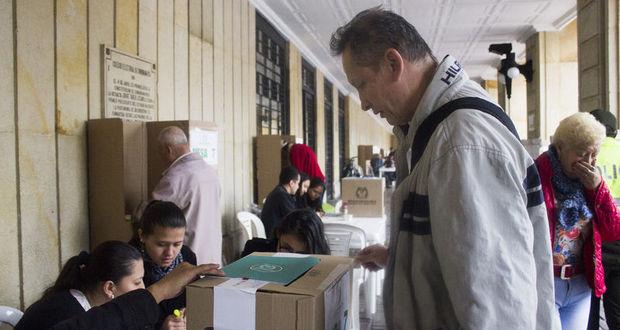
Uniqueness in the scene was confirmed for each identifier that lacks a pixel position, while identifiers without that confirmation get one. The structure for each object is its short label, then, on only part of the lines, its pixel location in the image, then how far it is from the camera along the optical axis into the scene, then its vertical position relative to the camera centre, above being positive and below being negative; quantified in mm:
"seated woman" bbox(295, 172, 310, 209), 4940 -309
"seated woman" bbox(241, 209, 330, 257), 2254 -355
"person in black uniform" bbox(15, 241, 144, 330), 1511 -386
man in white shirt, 2977 -159
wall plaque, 3006 +546
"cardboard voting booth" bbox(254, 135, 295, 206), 5883 +20
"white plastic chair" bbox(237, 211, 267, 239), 4414 -606
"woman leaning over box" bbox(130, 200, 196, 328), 2189 -356
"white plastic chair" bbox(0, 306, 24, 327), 1764 -582
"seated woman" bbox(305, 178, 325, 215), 5031 -360
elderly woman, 1945 -234
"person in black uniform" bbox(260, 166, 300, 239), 4035 -336
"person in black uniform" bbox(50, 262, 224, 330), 1018 -327
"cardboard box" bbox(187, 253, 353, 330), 828 -263
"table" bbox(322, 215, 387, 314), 3621 -590
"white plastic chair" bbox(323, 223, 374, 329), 3637 -603
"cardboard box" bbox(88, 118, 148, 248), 2752 -85
